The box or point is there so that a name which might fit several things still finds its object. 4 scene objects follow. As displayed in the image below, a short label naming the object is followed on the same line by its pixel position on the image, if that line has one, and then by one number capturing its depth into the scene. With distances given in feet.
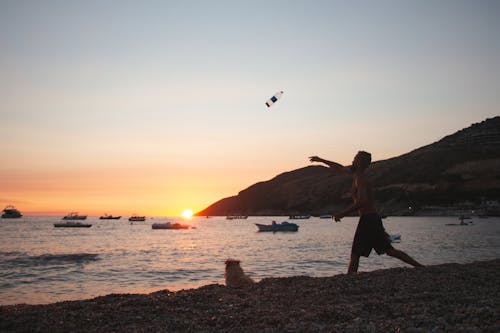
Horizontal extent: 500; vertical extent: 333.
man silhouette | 36.01
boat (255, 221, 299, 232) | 296.51
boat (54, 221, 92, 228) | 408.87
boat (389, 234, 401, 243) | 172.96
